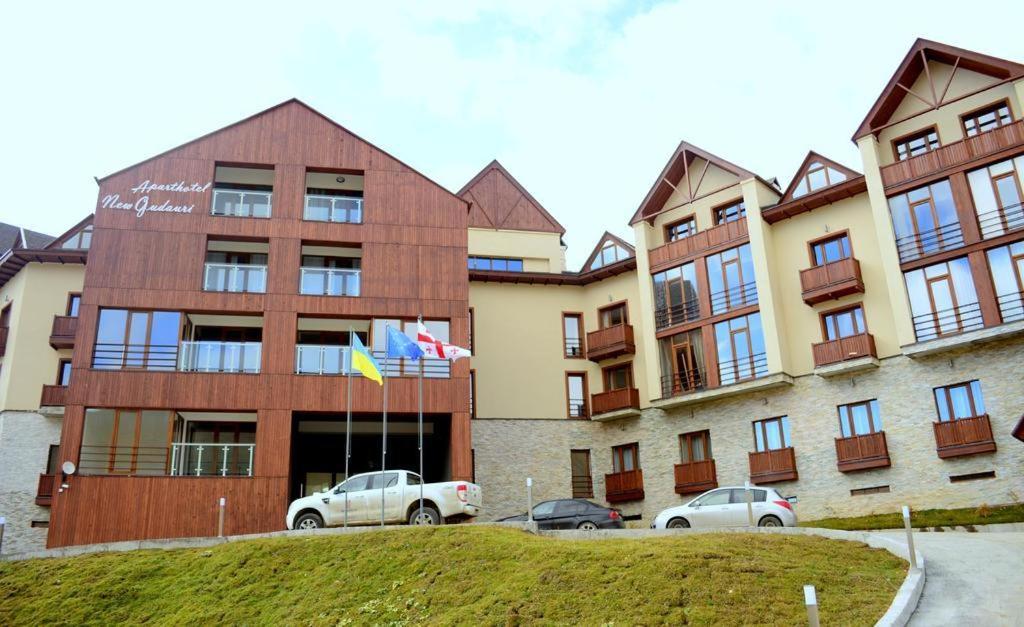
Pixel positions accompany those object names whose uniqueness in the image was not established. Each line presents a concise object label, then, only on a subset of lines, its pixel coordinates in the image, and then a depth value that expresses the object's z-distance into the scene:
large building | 27.92
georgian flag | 25.44
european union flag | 25.30
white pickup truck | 23.80
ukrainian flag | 25.75
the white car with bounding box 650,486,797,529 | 22.80
